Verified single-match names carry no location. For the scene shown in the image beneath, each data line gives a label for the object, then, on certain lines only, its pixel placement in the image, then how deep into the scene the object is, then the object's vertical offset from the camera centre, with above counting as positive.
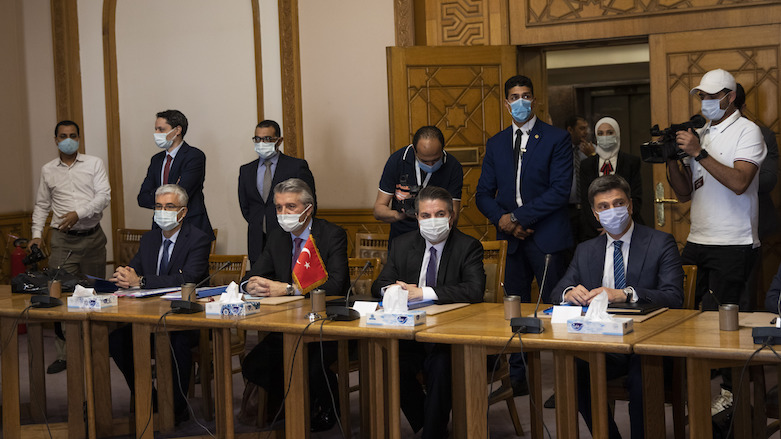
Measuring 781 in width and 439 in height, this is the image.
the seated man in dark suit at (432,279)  3.42 -0.36
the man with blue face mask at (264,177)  5.44 +0.16
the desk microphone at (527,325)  2.79 -0.42
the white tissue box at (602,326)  2.71 -0.43
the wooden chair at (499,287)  3.93 -0.42
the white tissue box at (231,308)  3.44 -0.41
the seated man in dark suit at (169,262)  4.25 -0.29
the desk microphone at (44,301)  3.84 -0.39
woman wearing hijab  5.43 +0.15
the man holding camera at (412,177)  4.78 +0.11
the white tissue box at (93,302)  3.72 -0.39
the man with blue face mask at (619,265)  3.23 -0.30
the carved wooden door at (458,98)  6.12 +0.69
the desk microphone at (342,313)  3.21 -0.41
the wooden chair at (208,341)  4.12 -0.66
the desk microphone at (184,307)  3.53 -0.41
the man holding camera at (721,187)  4.09 -0.01
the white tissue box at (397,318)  3.04 -0.42
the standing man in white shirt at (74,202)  6.06 +0.05
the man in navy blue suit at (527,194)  4.62 -0.01
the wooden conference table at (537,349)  2.68 -0.52
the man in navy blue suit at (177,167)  5.54 +0.25
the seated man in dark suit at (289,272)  3.87 -0.34
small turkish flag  3.86 -0.30
